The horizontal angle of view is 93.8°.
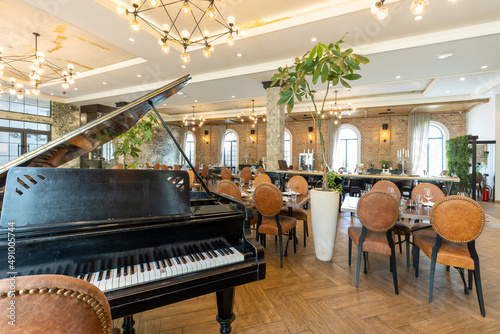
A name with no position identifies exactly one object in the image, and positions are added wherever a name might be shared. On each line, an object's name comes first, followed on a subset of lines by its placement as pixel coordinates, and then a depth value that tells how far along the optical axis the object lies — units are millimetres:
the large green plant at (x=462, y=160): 7516
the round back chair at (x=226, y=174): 7453
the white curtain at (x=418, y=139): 10578
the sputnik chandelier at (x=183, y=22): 3277
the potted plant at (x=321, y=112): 2461
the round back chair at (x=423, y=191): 3207
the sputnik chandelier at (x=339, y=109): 8445
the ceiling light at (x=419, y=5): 2281
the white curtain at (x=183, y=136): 15719
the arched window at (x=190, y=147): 16016
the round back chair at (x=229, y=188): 3267
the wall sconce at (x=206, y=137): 15624
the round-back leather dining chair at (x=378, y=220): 2316
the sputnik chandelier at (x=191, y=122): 10893
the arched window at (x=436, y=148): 10617
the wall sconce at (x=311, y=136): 12688
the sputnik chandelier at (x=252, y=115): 9667
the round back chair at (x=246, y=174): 7113
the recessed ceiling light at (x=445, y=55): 4855
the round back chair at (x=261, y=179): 4582
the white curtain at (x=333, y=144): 12000
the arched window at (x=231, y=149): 14897
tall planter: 2918
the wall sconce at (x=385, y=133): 11148
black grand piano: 1051
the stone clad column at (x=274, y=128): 6770
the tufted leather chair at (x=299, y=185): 4266
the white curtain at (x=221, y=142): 14945
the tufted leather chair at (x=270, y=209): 2844
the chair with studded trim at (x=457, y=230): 1971
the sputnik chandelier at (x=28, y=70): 4940
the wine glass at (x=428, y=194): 3045
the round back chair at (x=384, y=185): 3475
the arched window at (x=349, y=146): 11922
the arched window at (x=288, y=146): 13229
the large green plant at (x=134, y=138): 3317
